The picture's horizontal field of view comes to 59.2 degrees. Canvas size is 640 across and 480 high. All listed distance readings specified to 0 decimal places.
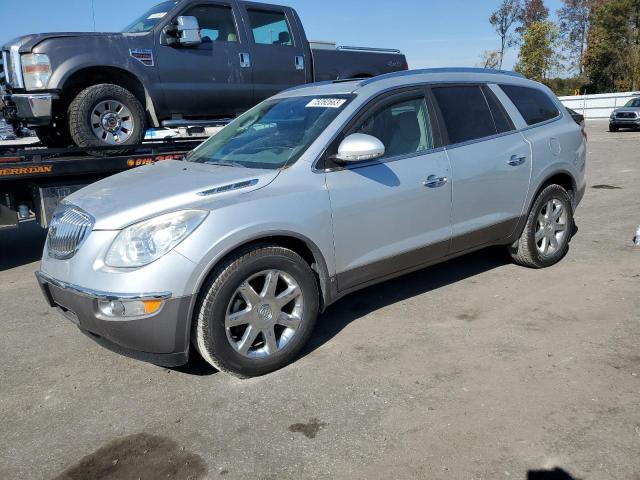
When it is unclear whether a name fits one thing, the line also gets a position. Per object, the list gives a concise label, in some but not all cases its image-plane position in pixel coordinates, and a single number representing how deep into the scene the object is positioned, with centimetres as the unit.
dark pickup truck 589
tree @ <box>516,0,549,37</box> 5428
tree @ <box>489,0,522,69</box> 5336
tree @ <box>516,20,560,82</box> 4659
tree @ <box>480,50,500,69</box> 5430
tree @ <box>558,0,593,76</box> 5341
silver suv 307
